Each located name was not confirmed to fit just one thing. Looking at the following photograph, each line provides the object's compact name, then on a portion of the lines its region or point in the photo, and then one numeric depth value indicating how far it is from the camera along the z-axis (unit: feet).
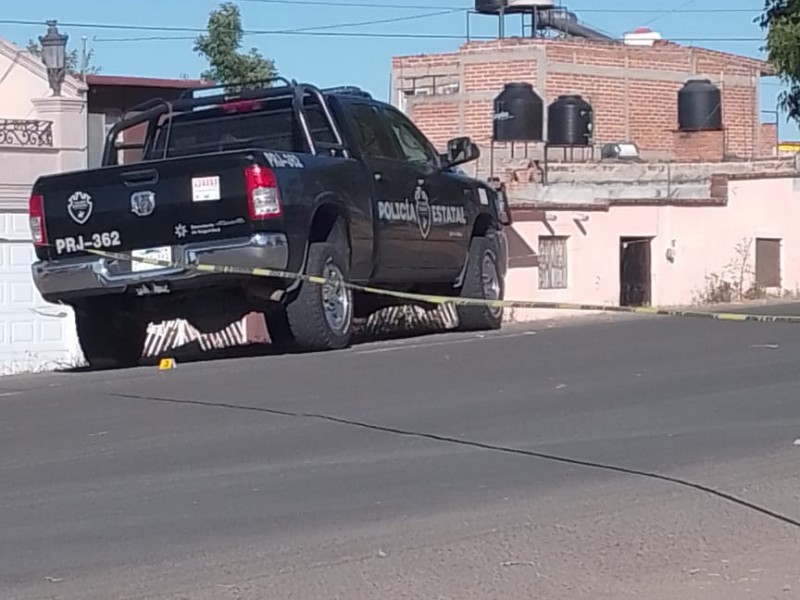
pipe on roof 163.94
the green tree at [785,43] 81.00
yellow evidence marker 45.73
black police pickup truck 42.93
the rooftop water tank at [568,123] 125.90
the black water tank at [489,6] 161.79
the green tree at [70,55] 97.07
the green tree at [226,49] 145.28
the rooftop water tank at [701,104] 140.97
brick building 143.95
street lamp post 84.58
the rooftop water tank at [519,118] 126.00
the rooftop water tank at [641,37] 156.25
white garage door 57.62
